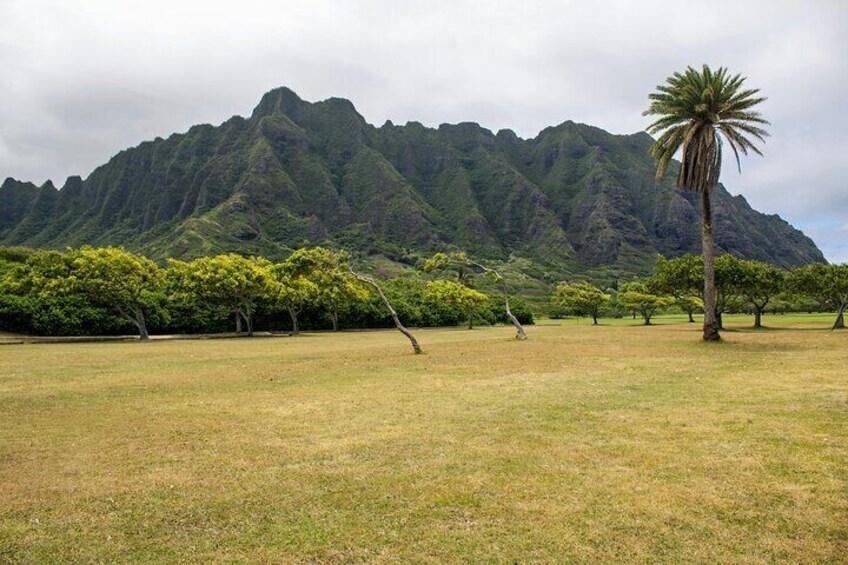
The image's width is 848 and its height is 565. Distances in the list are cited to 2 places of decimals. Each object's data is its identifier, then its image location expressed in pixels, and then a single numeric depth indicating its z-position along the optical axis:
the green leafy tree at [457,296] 71.12
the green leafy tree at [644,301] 84.62
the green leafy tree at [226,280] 59.28
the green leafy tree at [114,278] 50.69
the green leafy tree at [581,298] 96.19
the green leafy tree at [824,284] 48.62
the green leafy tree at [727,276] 51.09
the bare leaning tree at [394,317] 32.75
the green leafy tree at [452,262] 39.44
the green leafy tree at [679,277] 51.16
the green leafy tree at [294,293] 63.72
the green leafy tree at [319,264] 33.81
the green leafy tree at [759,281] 51.44
